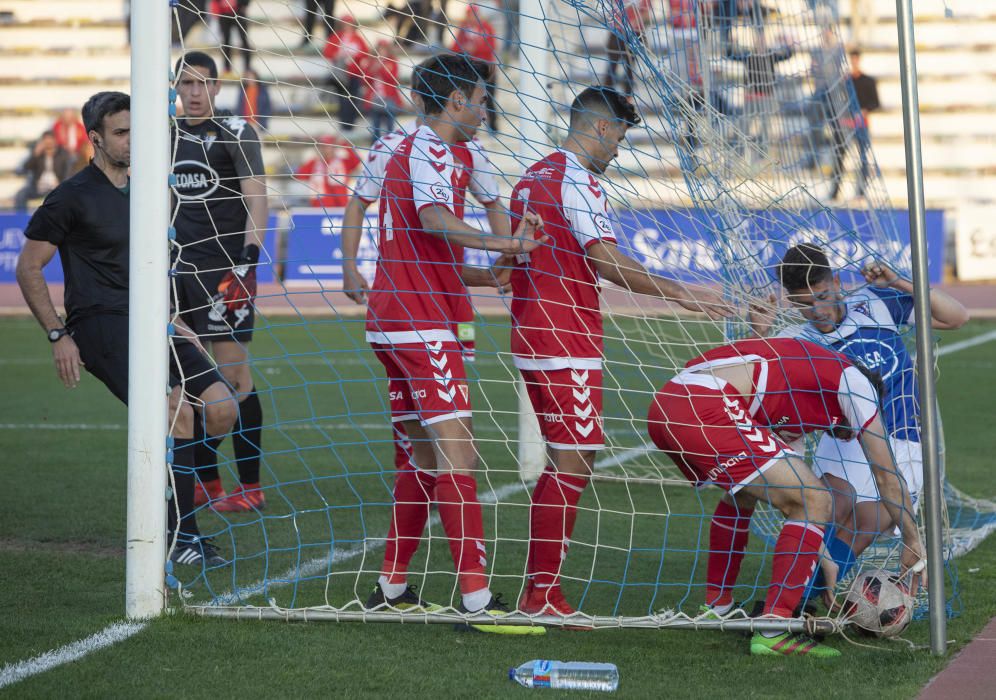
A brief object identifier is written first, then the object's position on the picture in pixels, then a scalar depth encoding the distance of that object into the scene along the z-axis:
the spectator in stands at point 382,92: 28.58
